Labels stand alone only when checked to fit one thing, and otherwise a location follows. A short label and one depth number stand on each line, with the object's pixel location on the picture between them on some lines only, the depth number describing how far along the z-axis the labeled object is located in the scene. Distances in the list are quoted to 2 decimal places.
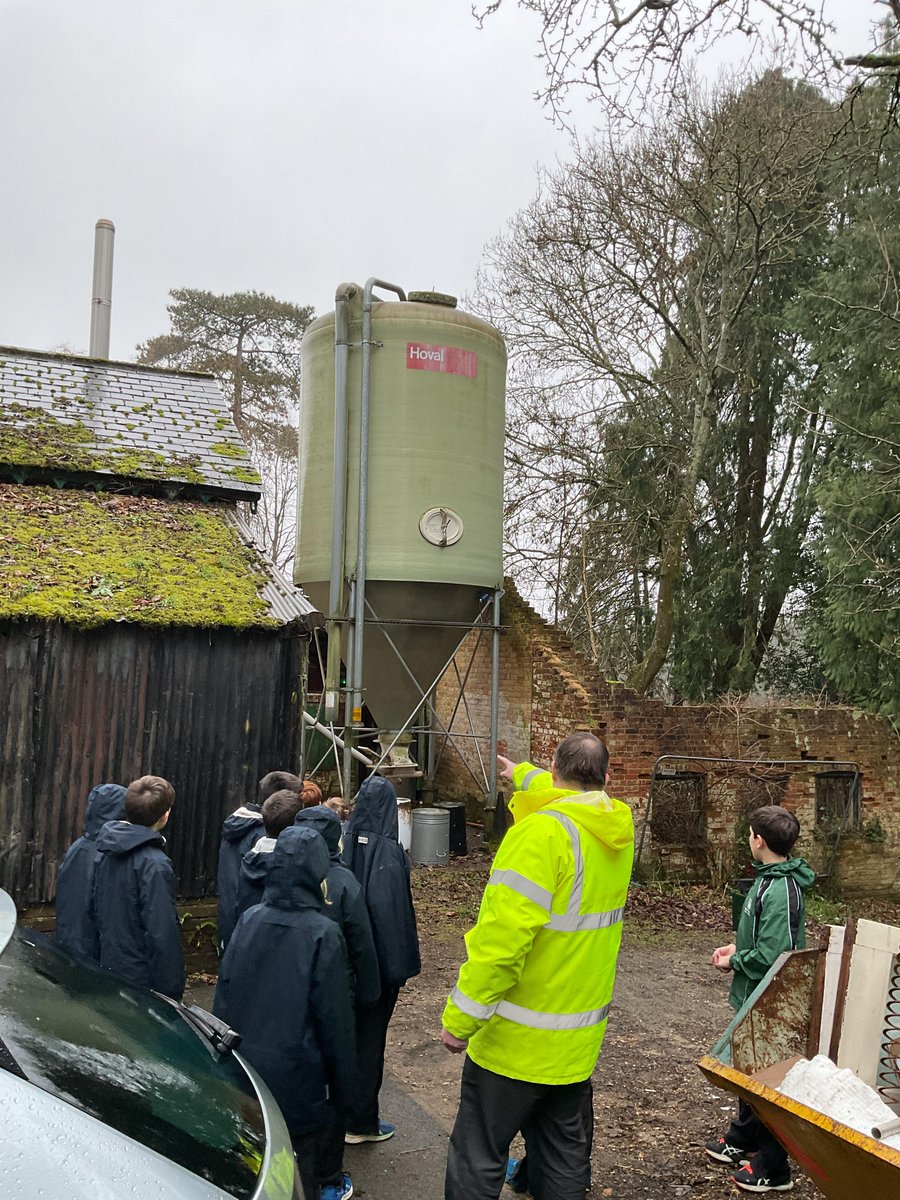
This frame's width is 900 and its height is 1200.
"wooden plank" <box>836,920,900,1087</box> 3.76
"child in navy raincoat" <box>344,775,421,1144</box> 4.54
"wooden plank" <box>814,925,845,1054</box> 3.78
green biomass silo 10.89
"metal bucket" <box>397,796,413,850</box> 10.88
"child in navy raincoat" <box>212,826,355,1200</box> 3.32
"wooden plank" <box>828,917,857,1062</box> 3.78
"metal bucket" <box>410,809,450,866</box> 11.71
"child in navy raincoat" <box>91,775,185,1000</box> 4.12
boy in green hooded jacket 4.15
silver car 1.72
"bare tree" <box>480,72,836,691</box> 14.81
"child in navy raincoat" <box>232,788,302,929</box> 3.97
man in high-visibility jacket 3.08
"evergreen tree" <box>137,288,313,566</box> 24.98
